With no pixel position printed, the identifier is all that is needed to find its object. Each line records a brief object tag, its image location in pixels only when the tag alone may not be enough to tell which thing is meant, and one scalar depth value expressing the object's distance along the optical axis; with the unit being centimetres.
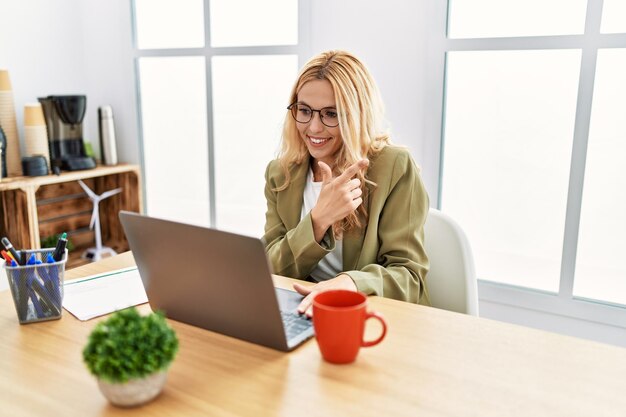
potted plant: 75
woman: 135
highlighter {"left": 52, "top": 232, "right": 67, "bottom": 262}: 112
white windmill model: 314
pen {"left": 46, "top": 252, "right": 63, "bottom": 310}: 110
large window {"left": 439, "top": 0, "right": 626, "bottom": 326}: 200
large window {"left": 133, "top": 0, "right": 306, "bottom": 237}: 280
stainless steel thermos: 314
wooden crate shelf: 273
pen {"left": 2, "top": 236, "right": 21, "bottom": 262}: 110
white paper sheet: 117
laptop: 88
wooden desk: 79
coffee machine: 294
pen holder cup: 108
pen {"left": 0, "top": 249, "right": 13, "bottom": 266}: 109
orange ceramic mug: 88
